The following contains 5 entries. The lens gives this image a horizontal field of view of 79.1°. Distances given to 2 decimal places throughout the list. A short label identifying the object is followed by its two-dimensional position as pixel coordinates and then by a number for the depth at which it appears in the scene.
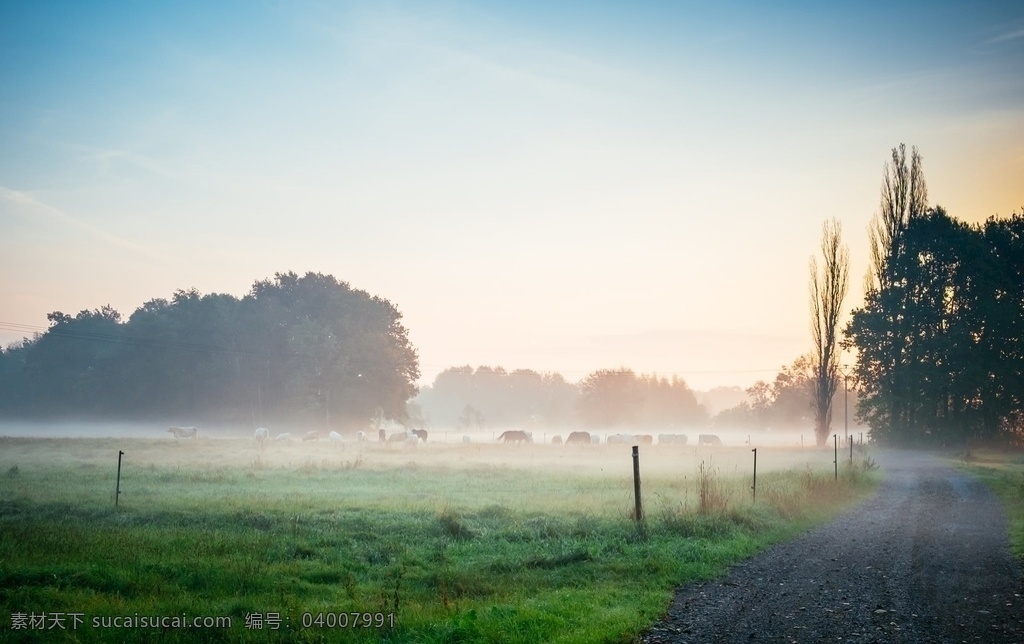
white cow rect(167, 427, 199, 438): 59.29
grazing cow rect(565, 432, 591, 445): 58.12
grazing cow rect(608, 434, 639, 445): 60.25
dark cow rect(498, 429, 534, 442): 59.06
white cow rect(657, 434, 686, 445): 65.56
